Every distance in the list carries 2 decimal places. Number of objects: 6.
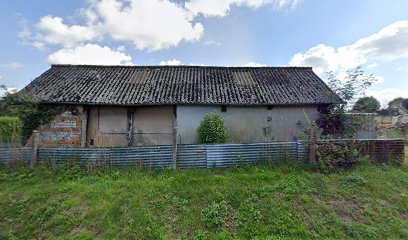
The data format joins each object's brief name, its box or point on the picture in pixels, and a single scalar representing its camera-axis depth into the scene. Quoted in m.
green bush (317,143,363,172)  6.57
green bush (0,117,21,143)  7.61
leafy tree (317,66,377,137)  9.55
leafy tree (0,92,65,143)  9.59
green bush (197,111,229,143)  8.54
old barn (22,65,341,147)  10.15
